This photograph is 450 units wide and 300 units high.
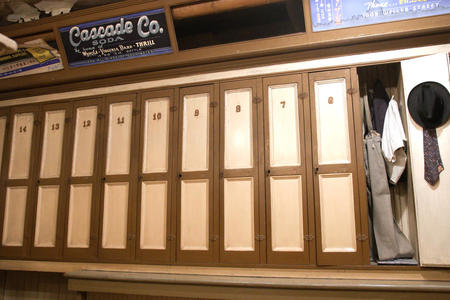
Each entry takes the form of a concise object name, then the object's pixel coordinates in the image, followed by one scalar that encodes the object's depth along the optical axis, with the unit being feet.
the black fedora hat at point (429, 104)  10.97
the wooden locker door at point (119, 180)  13.25
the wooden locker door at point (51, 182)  14.07
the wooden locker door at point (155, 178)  12.87
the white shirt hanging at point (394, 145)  11.66
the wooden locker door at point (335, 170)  11.29
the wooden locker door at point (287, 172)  11.64
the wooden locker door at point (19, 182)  14.46
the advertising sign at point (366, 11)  11.37
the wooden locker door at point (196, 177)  12.45
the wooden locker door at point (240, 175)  12.01
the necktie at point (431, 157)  10.72
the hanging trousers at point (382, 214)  11.39
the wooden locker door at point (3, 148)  14.98
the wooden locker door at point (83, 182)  13.66
